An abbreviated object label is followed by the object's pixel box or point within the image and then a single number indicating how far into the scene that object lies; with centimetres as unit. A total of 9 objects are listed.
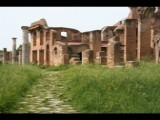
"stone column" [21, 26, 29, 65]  2684
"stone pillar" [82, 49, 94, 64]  2097
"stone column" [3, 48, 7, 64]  3476
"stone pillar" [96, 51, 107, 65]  1977
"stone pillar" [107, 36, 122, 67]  1842
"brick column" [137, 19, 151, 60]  2202
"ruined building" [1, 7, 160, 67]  2055
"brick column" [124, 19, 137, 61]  2202
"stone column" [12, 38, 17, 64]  3222
